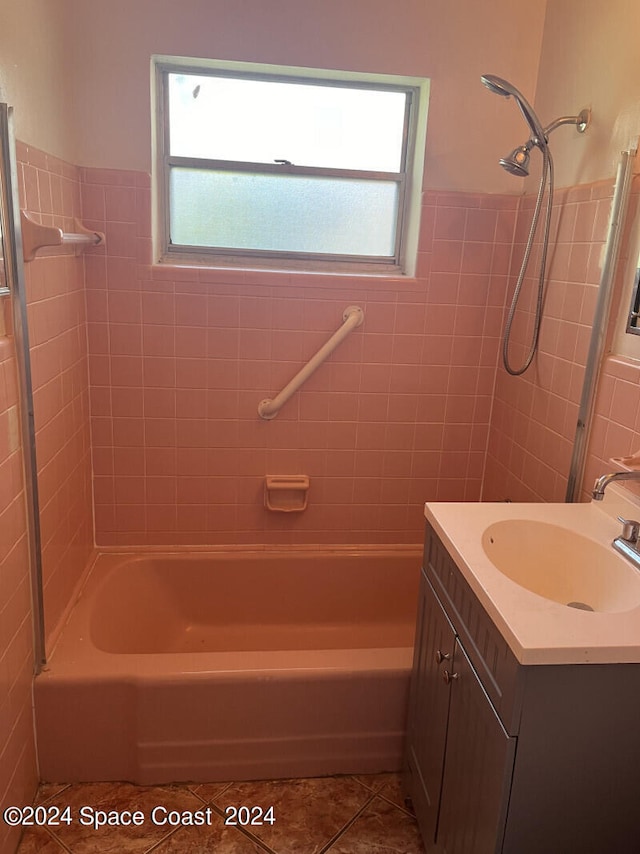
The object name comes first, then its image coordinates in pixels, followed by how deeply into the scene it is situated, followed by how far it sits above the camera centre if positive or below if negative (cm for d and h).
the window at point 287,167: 223 +31
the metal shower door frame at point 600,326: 165 -14
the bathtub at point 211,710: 180 -128
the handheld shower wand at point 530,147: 182 +34
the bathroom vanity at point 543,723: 108 -78
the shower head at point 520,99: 180 +47
